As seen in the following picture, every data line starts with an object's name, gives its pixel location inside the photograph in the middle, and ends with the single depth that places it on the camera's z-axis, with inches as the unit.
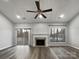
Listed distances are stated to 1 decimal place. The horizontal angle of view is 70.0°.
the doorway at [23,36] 236.6
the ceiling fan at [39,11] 119.9
